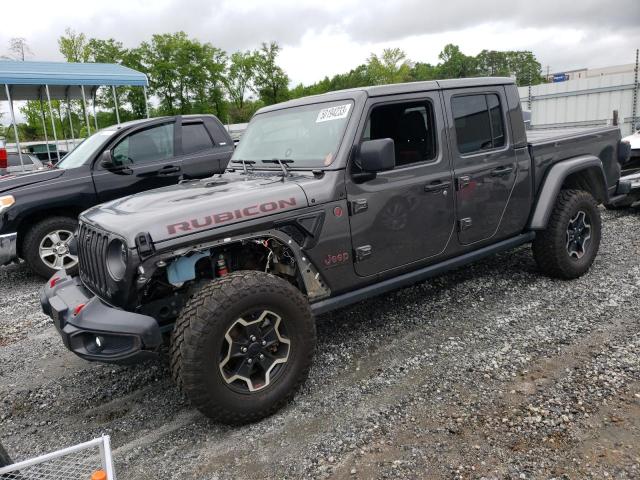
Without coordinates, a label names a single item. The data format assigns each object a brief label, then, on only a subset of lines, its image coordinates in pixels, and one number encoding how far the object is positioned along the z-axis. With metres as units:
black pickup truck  5.72
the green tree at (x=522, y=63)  79.31
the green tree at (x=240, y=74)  44.28
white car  7.44
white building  12.34
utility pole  12.05
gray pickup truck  2.69
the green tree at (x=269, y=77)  44.50
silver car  11.85
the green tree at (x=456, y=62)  74.44
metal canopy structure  11.34
